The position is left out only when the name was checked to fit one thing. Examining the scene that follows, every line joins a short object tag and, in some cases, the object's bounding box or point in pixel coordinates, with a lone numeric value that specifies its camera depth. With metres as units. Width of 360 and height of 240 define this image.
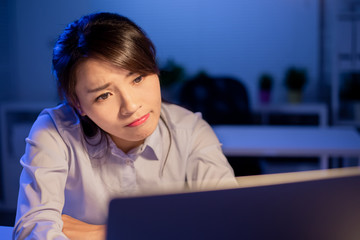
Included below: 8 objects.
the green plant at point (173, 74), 3.03
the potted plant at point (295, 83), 3.04
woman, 0.85
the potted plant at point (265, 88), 3.06
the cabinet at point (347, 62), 2.73
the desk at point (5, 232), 0.89
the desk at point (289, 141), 1.83
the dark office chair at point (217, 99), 2.50
